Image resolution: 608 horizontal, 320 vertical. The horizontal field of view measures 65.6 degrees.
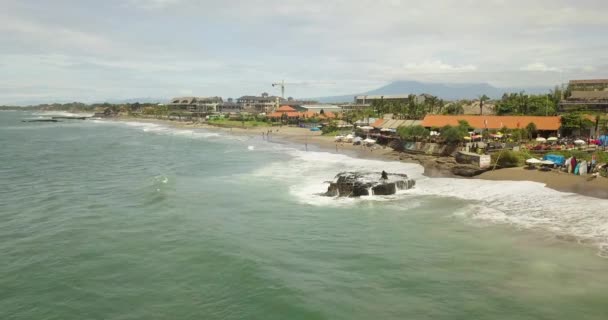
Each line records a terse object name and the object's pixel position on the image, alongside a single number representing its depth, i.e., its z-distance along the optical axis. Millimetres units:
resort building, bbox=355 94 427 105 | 166900
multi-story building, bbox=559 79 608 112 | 90750
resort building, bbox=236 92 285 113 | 193875
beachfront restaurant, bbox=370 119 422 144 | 72125
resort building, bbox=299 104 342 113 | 169875
